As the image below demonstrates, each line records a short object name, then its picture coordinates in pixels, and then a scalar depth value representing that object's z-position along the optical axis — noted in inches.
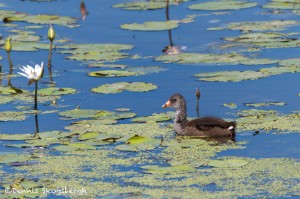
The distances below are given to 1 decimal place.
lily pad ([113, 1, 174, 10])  795.4
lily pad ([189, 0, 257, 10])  780.6
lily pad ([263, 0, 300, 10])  775.7
